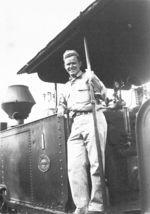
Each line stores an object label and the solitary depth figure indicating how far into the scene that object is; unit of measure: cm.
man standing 315
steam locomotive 335
